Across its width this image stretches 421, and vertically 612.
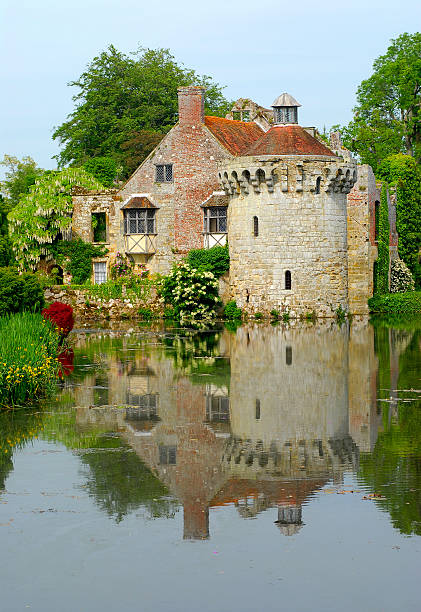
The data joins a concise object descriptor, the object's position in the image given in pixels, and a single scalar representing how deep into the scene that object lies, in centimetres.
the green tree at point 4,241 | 4072
